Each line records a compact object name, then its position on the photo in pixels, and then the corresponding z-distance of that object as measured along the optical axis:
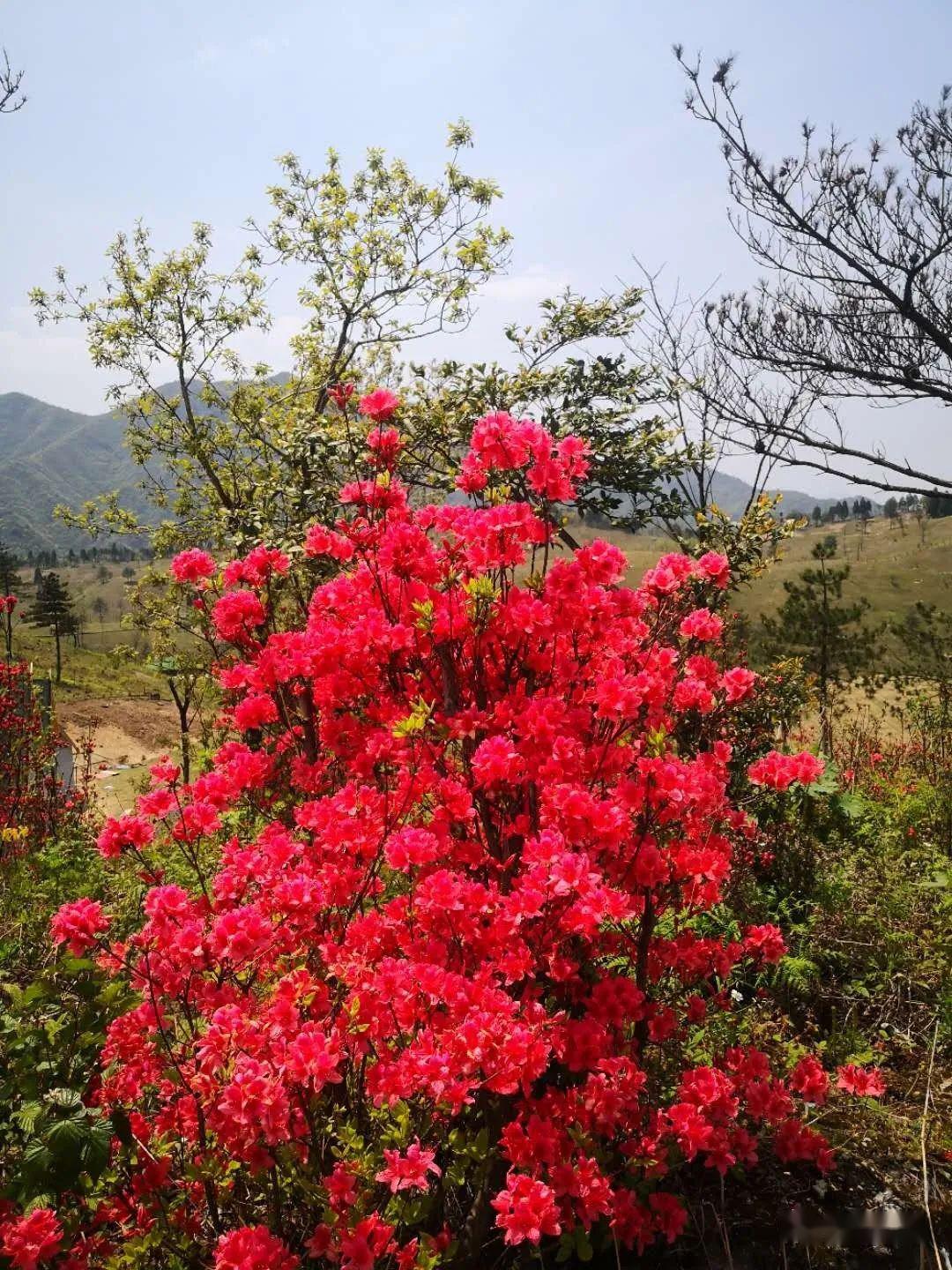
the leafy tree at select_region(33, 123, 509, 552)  8.71
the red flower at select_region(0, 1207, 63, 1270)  1.60
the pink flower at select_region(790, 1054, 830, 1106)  2.39
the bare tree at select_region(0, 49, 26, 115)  4.89
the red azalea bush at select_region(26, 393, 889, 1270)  1.82
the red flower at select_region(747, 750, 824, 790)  2.38
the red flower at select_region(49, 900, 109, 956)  1.94
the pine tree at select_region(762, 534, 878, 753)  9.27
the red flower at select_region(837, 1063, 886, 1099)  2.58
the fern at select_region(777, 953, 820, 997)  3.44
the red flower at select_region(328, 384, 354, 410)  3.51
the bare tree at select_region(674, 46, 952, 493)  5.89
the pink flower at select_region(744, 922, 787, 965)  2.57
